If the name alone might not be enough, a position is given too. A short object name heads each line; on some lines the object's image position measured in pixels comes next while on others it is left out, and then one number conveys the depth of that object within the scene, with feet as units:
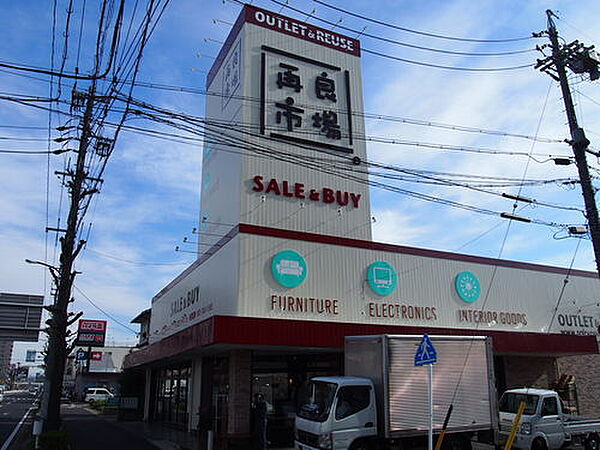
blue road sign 34.60
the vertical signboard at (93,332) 231.30
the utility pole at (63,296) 49.39
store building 58.08
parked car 171.80
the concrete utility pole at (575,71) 46.73
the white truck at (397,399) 39.63
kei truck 49.03
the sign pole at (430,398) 33.22
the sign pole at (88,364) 201.07
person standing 50.37
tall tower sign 66.95
